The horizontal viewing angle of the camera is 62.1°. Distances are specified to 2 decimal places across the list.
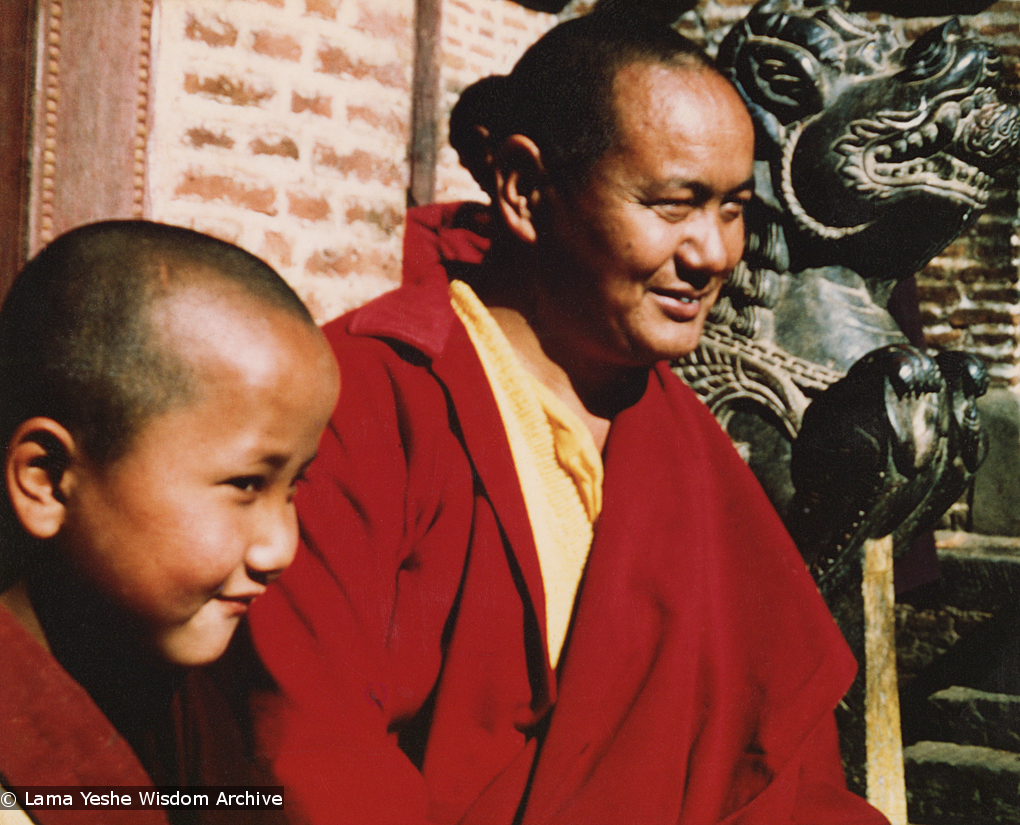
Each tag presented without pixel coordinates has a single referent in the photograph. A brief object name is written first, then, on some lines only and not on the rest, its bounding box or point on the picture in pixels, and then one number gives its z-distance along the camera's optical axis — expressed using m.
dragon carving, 1.70
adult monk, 1.15
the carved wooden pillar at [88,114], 1.69
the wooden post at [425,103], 3.08
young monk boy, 0.91
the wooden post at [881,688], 1.78
